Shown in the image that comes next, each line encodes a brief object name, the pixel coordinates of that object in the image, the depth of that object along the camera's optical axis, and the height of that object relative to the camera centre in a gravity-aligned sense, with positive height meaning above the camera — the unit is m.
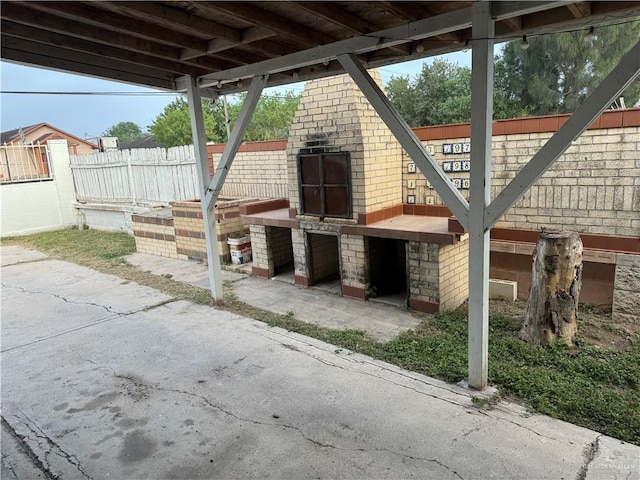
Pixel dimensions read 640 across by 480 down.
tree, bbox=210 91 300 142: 26.75 +2.95
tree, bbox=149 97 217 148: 25.64 +2.57
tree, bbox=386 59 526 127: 19.31 +2.88
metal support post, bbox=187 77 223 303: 6.04 -0.18
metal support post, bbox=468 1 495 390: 3.29 -0.29
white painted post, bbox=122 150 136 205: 12.73 -0.26
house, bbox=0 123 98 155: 29.61 +3.21
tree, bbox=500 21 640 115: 16.66 +3.34
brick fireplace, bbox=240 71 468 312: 5.78 -0.87
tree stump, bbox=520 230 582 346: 4.53 -1.57
